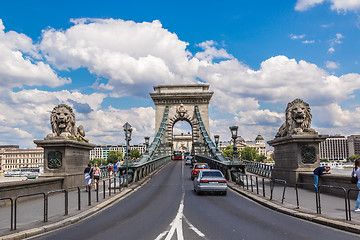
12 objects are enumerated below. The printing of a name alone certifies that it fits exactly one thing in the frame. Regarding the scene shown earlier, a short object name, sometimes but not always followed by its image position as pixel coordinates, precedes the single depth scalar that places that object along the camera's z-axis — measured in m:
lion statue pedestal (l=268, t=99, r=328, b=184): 18.52
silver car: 16.95
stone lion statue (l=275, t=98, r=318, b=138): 19.13
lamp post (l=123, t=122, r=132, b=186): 23.23
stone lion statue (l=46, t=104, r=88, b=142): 18.73
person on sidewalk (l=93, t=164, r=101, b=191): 19.63
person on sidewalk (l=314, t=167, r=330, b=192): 15.00
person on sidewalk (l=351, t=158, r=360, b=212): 11.03
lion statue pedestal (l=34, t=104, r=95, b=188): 17.72
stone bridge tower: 70.56
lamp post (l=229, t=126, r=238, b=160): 24.86
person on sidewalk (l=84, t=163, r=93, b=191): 17.52
